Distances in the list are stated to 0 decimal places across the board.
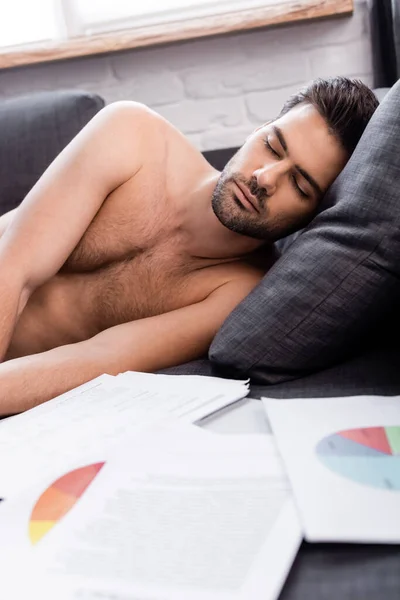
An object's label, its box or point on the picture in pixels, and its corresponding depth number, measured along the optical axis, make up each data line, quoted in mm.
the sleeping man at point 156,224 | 1202
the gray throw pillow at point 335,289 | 922
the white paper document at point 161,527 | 465
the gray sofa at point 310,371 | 476
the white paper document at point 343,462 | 510
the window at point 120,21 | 1793
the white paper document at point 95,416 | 683
